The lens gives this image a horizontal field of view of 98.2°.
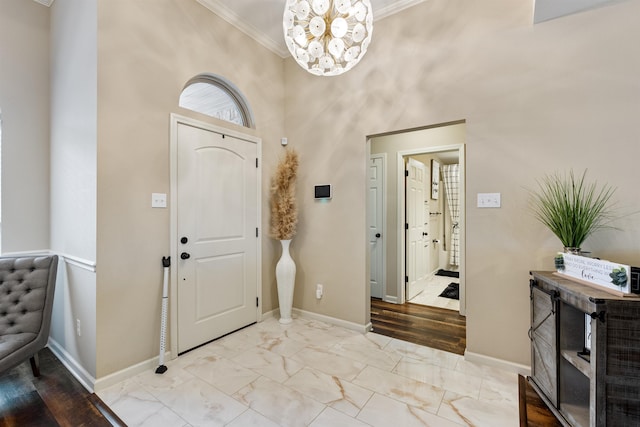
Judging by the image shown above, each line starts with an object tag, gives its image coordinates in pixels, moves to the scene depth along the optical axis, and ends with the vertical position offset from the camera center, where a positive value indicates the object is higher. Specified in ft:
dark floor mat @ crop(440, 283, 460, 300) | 14.14 -4.29
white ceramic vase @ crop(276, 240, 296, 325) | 10.57 -2.62
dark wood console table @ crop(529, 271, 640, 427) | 4.30 -2.48
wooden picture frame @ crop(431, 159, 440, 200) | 17.91 +2.26
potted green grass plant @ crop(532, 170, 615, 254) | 5.94 +0.12
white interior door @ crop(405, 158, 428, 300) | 13.66 -0.97
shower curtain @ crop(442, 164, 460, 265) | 19.53 +0.93
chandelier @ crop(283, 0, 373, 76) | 5.66 +3.85
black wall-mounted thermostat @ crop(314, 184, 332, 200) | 10.59 +0.79
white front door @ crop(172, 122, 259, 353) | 8.36 -0.72
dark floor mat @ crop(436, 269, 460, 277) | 18.97 -4.31
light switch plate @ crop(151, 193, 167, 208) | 7.65 +0.36
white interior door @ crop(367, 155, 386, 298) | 13.53 -0.64
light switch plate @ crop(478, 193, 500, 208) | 7.49 +0.32
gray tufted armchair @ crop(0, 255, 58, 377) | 6.72 -2.27
